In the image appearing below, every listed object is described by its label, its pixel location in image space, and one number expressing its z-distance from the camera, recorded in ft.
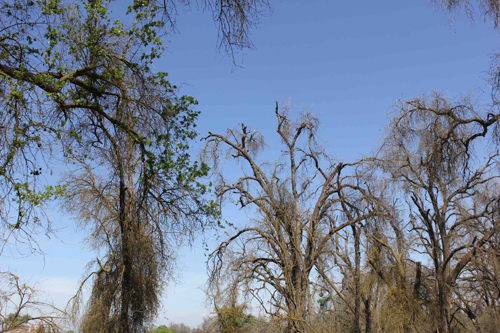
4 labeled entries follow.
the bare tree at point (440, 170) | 33.50
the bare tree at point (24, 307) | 37.12
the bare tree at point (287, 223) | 43.14
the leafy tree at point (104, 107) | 20.06
